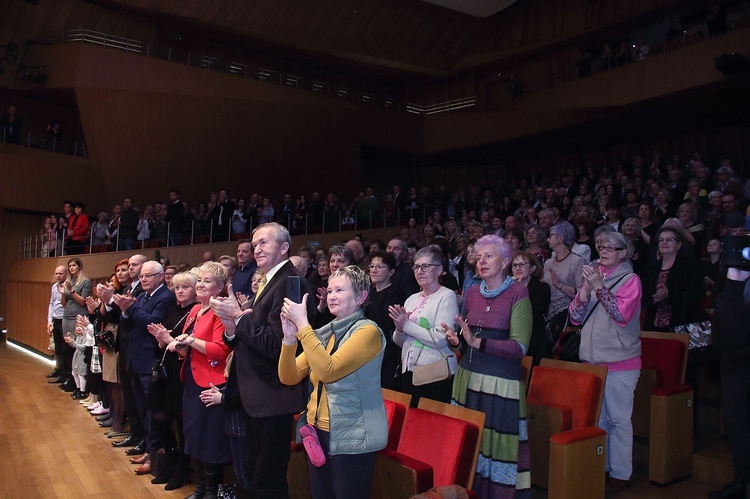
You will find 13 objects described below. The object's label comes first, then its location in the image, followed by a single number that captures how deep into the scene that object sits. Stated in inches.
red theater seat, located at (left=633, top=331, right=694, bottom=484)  108.9
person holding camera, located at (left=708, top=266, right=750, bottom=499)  85.0
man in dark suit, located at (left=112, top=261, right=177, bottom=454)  135.3
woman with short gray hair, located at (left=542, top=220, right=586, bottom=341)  140.9
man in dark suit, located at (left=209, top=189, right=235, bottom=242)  370.3
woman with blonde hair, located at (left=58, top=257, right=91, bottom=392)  222.1
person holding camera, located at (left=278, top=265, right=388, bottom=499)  75.9
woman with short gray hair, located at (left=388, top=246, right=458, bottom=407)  99.3
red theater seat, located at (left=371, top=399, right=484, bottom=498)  82.2
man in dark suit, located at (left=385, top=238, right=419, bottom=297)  148.7
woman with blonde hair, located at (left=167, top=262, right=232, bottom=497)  109.1
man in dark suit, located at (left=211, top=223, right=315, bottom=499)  86.0
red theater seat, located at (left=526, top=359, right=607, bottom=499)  91.6
